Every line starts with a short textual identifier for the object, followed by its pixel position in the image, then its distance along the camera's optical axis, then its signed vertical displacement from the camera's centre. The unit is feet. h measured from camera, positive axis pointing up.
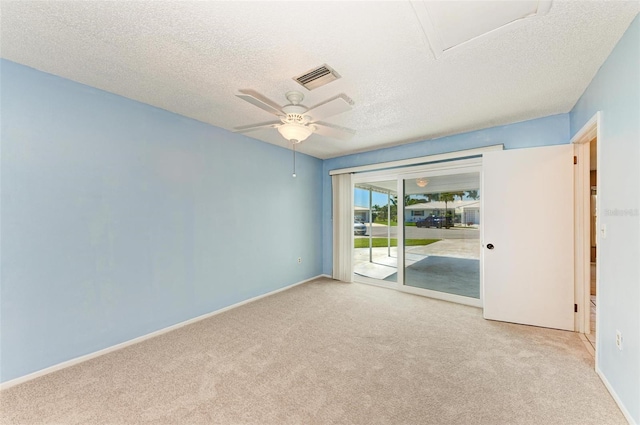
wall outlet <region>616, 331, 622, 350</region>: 5.48 -2.94
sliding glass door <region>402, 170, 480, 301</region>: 11.99 -1.16
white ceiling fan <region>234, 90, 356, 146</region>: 6.05 +2.74
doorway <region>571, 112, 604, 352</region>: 8.86 -0.82
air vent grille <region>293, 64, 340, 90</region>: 6.43 +3.74
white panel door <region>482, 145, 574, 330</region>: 9.11 -1.01
